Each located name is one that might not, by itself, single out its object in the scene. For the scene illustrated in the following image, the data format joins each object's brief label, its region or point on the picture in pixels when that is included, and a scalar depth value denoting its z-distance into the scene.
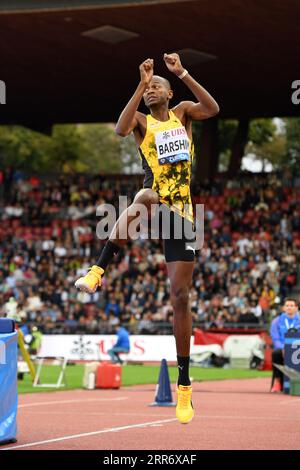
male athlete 14.25
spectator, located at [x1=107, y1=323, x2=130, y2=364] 47.51
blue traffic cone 27.42
